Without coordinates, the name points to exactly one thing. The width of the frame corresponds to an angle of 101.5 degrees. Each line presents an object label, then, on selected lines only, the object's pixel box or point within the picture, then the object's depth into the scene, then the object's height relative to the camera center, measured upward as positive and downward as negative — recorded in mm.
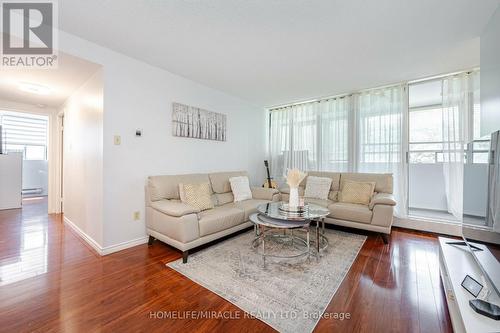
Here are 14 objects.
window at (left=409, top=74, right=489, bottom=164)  3841 +939
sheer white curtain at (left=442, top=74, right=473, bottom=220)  2996 +549
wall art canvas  3174 +738
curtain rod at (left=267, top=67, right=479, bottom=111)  3092 +1429
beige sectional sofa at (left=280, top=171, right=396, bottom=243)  2773 -597
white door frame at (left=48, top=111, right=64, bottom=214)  4395 -2
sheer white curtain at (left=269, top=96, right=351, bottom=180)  4078 +664
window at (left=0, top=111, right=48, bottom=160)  5707 +875
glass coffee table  2297 -643
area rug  1498 -1058
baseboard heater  6020 -782
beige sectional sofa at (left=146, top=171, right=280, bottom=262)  2248 -612
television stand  1055 -794
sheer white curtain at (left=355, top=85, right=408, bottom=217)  3461 +580
